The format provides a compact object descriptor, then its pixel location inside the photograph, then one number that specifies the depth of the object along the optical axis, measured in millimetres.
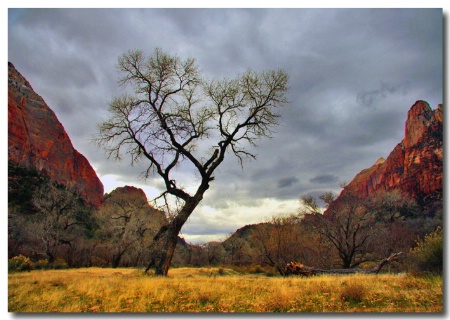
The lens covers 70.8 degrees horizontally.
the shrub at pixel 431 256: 9391
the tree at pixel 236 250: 34444
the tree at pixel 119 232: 15604
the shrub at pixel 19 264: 12930
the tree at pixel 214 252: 35000
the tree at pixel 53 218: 22047
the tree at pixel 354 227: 20984
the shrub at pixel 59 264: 18512
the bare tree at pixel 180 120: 12422
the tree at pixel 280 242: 22392
